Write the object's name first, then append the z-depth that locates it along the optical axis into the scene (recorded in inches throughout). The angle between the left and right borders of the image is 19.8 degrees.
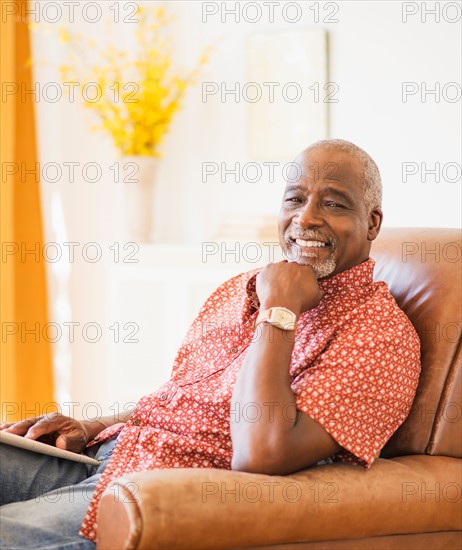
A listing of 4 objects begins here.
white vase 145.5
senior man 77.0
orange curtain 146.4
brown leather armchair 71.0
